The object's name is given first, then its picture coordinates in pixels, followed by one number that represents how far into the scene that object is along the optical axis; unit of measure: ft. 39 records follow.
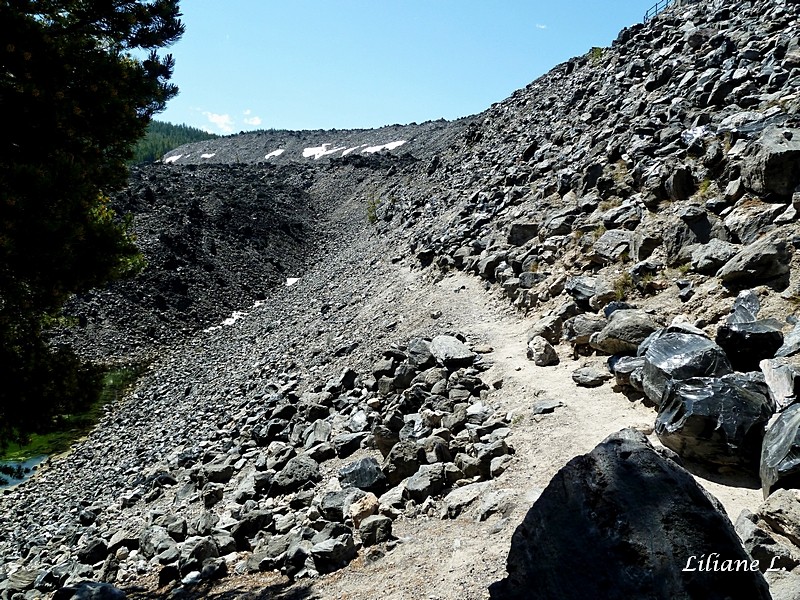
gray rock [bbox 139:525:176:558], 34.04
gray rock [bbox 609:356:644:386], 30.42
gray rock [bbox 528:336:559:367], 38.72
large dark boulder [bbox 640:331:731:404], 25.88
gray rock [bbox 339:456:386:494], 31.60
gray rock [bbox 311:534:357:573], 25.41
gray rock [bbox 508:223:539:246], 61.67
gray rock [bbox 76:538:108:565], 36.65
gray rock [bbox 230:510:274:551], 31.50
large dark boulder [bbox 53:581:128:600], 25.46
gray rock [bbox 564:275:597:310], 42.94
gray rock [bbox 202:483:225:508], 38.42
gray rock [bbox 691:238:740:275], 36.19
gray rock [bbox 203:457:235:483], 42.39
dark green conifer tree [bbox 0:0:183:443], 24.85
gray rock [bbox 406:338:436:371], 44.16
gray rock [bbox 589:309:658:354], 33.42
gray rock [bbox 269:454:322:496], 35.83
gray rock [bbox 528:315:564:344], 41.75
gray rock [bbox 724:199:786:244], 35.50
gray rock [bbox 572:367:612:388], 33.17
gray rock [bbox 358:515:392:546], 25.79
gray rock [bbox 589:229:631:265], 45.79
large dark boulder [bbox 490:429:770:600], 12.26
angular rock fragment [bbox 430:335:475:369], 43.06
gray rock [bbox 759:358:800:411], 22.08
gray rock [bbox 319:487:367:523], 29.73
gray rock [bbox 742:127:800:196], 36.04
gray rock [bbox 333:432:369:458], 37.88
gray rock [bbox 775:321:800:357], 25.39
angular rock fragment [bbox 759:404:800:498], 19.17
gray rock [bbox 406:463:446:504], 28.27
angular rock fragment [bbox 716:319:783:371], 26.86
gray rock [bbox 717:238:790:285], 31.78
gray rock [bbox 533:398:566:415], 31.63
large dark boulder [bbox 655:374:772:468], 22.08
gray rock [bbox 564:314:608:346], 37.68
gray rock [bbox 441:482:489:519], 26.27
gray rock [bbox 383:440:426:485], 31.40
